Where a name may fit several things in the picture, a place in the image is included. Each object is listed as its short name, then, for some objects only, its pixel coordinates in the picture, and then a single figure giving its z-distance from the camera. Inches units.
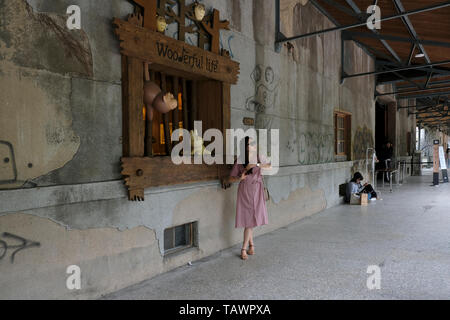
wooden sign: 152.5
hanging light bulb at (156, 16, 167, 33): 167.5
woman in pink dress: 198.2
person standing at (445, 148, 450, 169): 1039.7
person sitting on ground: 407.8
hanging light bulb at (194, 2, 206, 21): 189.3
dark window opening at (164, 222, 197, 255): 187.3
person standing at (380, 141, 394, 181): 679.1
